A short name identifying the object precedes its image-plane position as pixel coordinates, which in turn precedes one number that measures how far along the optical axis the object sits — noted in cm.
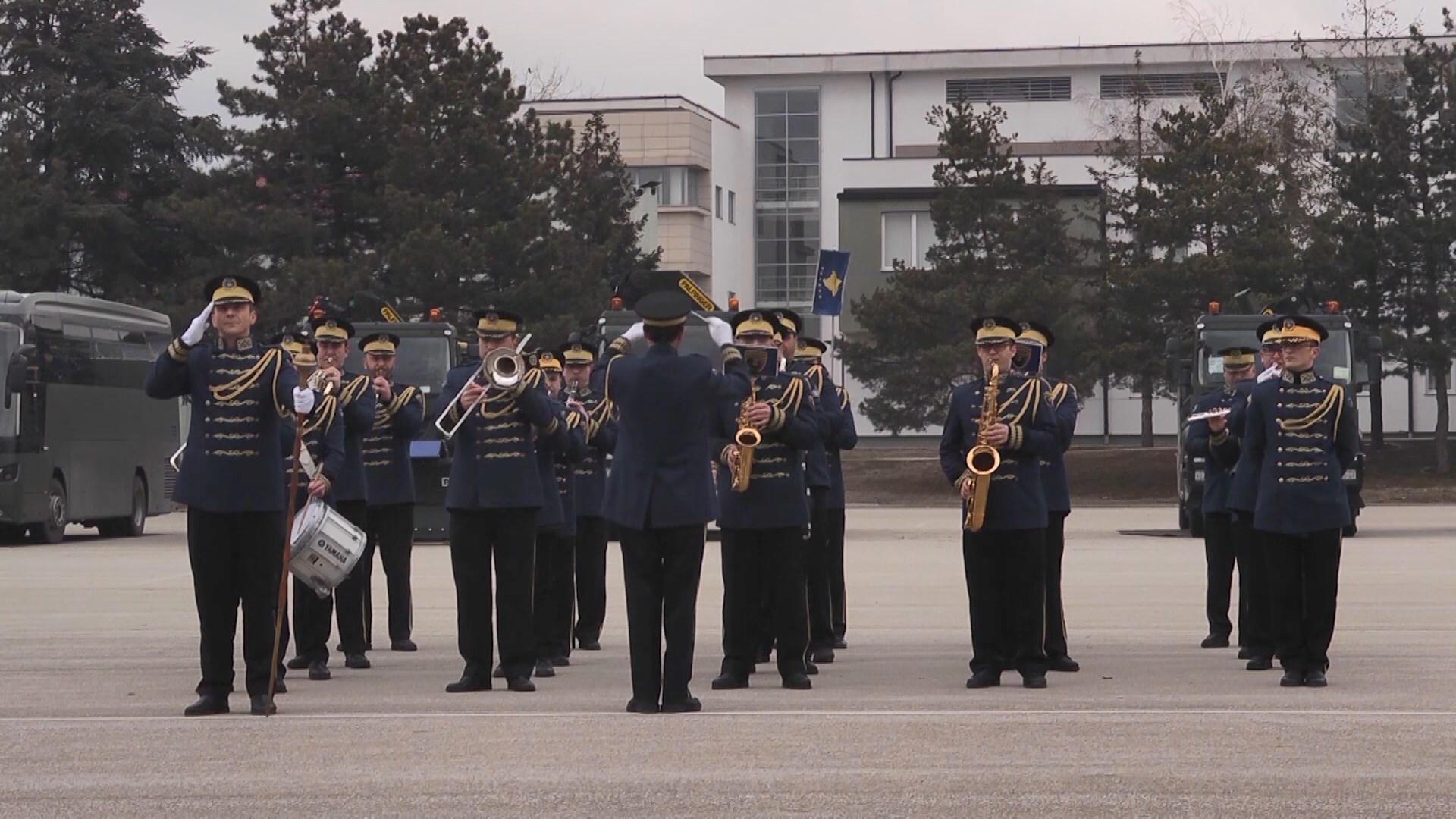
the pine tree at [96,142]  5134
